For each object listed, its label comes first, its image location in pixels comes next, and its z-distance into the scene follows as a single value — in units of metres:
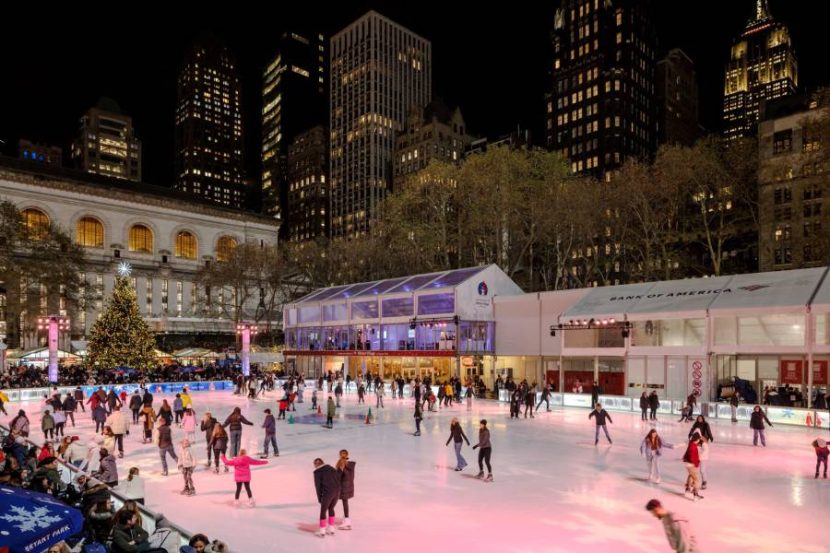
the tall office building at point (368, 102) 138.38
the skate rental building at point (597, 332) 29.11
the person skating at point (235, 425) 16.03
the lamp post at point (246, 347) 45.51
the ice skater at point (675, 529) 7.29
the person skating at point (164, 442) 15.66
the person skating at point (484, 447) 14.90
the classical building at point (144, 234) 73.81
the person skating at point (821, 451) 15.11
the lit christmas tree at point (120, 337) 45.09
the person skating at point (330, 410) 23.74
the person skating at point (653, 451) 14.62
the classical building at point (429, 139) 129.88
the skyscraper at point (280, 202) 195.75
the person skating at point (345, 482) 10.98
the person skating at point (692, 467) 13.45
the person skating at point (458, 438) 15.89
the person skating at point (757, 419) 19.52
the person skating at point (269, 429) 17.33
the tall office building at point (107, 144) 167.12
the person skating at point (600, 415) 19.23
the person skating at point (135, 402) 23.83
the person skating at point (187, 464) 13.51
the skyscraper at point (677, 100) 127.31
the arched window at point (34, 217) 69.07
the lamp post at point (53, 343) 37.47
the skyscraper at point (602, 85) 115.31
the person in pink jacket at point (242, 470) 12.57
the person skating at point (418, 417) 22.38
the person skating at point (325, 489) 10.58
